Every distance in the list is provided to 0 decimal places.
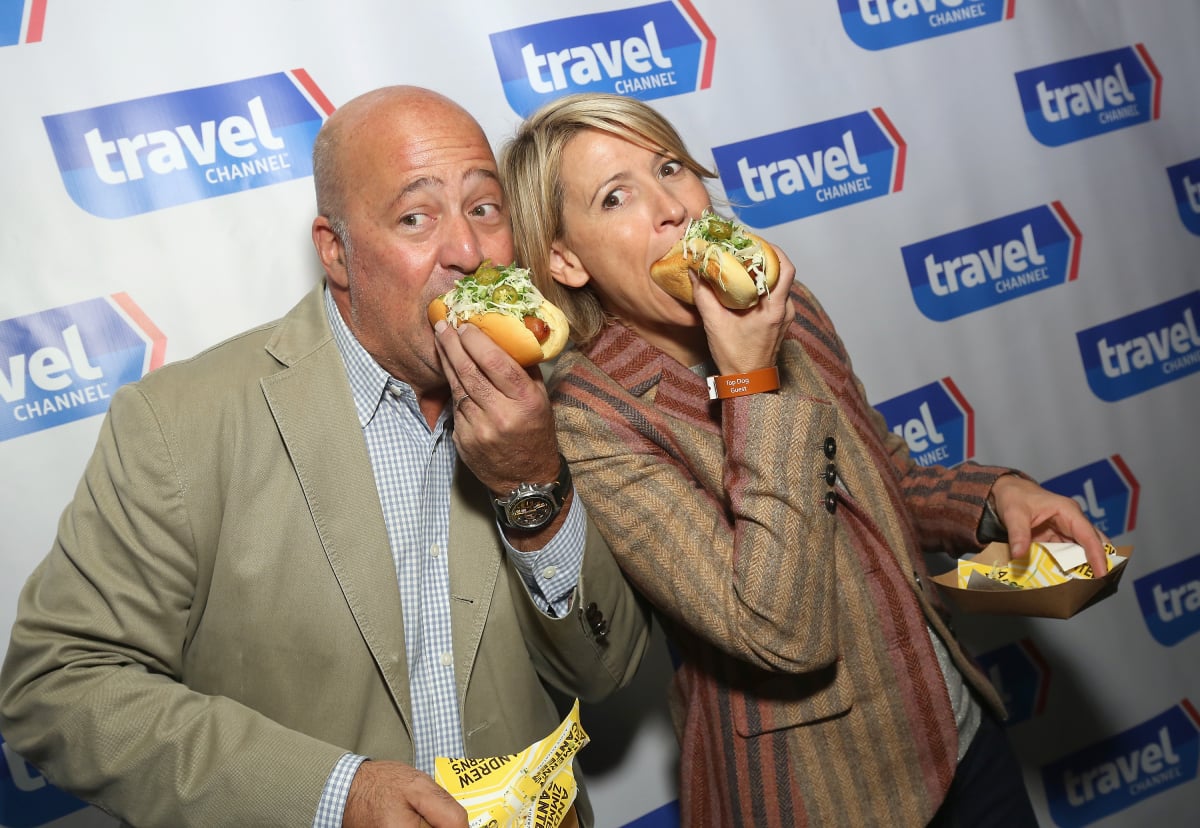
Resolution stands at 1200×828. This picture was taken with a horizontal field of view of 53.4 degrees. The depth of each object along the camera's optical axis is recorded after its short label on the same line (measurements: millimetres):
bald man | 786
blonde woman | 870
